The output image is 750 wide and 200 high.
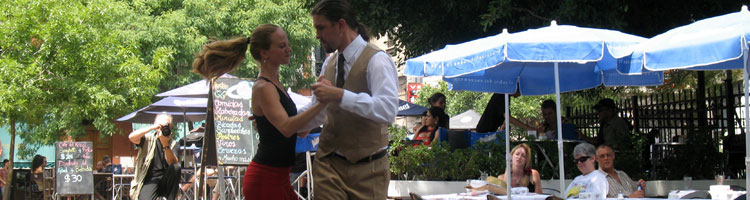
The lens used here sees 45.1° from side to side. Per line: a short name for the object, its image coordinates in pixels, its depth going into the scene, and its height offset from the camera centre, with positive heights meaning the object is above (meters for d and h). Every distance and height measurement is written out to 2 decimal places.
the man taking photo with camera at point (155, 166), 10.50 -0.22
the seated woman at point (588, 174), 7.69 -0.29
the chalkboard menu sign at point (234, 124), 10.77 +0.27
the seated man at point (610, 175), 8.09 -0.30
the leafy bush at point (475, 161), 10.76 -0.22
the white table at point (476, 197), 7.28 -0.44
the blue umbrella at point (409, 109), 20.12 +0.79
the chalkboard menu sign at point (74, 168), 16.81 -0.37
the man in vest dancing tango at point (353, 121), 3.91 +0.10
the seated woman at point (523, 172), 8.66 -0.28
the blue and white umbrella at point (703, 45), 6.43 +0.71
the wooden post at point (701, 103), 14.41 +0.60
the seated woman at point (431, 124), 12.43 +0.27
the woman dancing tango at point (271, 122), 4.18 +0.11
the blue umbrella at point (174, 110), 15.62 +0.70
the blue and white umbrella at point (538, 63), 7.54 +0.78
